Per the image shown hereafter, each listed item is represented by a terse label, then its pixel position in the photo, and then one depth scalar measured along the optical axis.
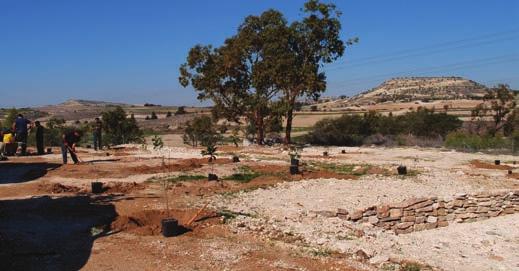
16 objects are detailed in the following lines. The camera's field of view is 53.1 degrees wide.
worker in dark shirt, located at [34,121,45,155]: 23.95
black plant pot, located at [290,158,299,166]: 17.98
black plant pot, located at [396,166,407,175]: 18.12
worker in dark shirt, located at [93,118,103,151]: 26.36
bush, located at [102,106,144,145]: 38.38
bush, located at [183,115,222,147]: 40.18
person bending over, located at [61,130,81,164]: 19.08
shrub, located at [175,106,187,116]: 96.19
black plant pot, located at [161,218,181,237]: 9.12
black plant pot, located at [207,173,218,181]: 15.70
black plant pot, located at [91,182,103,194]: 13.66
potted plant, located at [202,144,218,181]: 19.72
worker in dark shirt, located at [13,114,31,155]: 22.64
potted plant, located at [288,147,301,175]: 17.52
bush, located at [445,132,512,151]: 29.65
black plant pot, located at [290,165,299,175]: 17.52
